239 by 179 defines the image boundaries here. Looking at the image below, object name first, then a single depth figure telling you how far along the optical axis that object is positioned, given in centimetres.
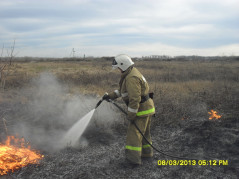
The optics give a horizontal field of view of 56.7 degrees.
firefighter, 411
